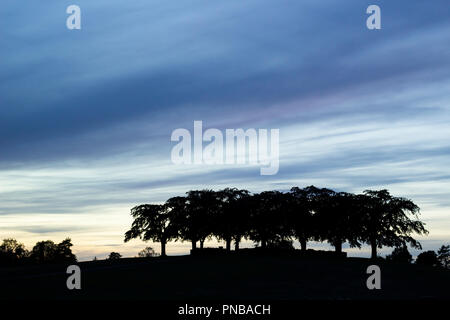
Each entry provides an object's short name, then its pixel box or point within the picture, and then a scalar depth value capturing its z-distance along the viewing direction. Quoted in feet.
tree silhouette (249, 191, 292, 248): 295.07
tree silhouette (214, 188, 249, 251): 299.79
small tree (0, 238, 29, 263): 529.45
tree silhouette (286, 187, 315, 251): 289.12
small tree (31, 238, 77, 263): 460.55
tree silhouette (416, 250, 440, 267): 409.90
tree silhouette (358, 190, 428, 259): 281.33
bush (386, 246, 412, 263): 283.90
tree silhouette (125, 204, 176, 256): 327.26
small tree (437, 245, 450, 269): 534.53
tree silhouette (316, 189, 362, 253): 284.20
